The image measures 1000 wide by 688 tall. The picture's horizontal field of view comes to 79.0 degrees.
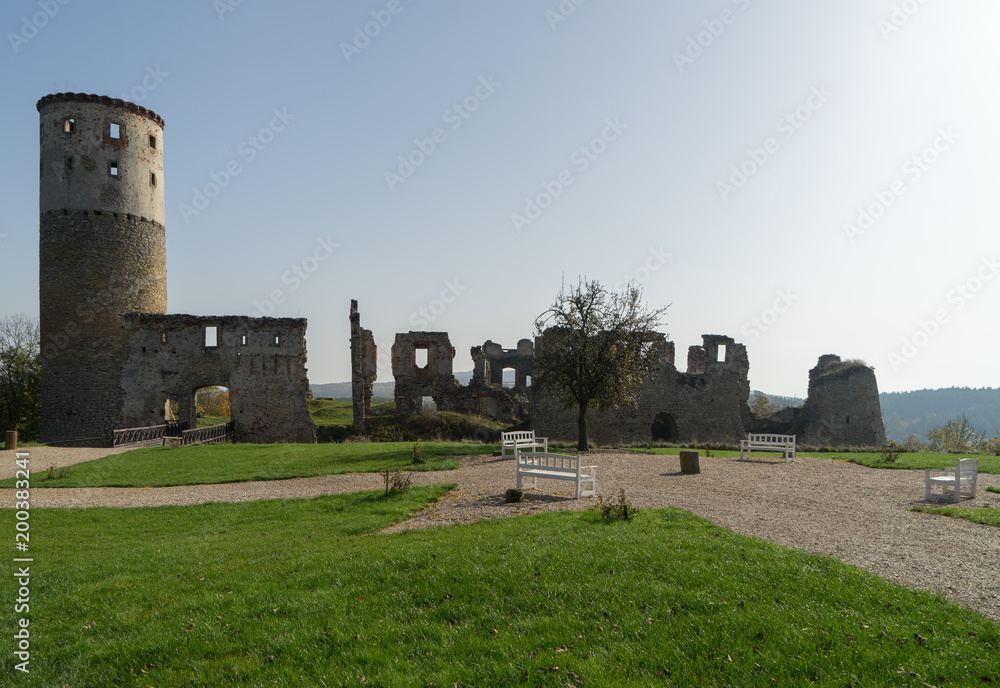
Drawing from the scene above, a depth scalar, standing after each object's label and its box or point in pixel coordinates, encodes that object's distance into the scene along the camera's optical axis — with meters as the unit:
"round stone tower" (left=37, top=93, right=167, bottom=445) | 31.22
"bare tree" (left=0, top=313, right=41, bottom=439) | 35.88
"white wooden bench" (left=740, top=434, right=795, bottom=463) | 18.70
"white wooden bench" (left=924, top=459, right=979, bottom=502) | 11.45
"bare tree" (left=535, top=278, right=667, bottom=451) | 20.88
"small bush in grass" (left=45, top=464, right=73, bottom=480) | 15.48
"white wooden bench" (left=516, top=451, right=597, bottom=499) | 11.78
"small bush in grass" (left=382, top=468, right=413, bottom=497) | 12.09
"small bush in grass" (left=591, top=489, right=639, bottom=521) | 9.12
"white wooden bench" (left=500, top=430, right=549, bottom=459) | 18.09
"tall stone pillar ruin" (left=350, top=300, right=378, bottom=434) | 31.69
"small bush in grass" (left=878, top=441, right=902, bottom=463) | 17.90
